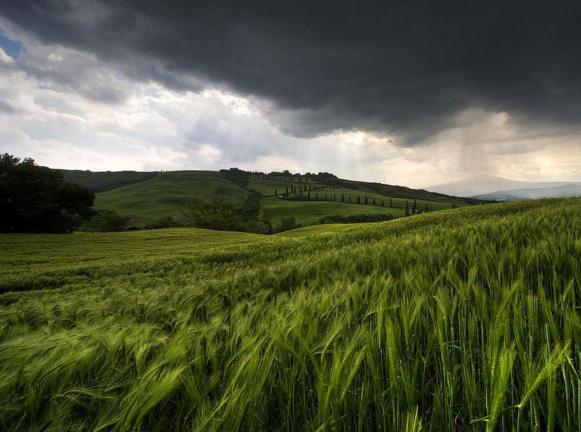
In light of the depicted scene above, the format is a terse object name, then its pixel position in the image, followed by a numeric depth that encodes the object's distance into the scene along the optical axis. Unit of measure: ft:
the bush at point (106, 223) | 269.64
